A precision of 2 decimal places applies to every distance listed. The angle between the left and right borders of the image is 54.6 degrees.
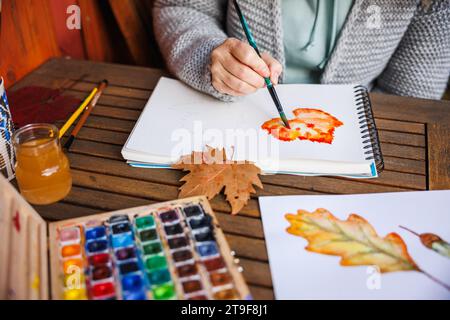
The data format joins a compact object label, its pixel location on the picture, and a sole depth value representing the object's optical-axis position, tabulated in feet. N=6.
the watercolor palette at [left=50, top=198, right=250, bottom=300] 1.68
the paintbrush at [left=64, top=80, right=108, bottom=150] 2.54
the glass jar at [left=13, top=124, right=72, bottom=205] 2.04
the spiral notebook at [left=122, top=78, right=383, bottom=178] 2.35
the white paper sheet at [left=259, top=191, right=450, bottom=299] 1.75
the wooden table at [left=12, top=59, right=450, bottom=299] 2.05
